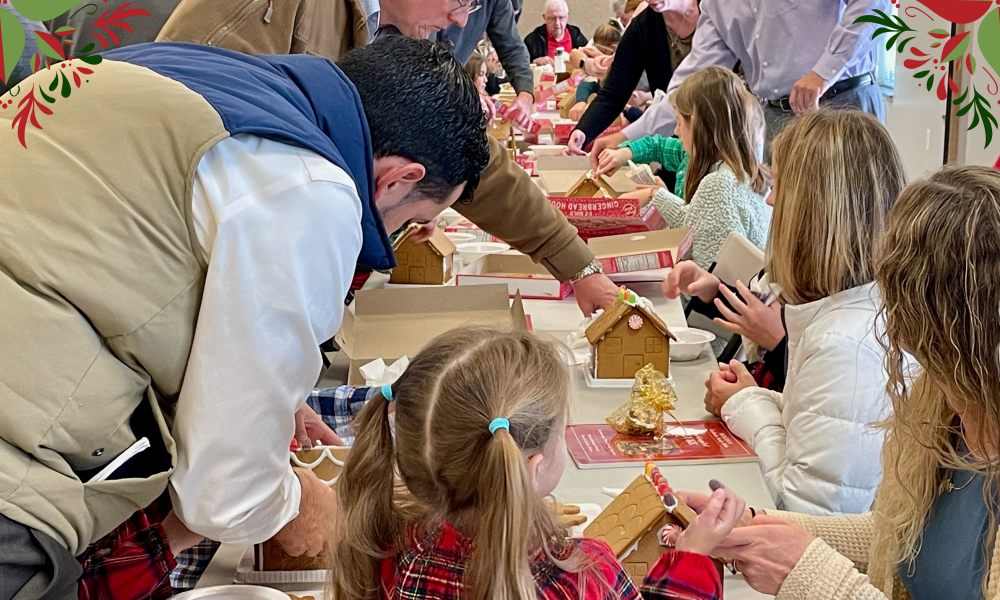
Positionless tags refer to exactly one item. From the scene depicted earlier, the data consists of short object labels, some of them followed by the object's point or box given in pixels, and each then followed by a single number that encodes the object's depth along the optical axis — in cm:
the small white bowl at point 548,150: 521
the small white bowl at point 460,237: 348
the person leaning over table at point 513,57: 512
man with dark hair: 101
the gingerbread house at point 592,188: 376
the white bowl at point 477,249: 320
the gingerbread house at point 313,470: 139
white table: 149
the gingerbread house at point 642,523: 129
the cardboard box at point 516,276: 282
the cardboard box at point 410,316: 217
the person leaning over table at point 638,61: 481
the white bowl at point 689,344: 233
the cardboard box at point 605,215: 312
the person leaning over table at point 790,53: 349
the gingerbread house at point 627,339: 215
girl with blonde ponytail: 109
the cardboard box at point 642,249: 288
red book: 175
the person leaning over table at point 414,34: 176
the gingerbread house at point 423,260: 289
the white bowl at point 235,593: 127
